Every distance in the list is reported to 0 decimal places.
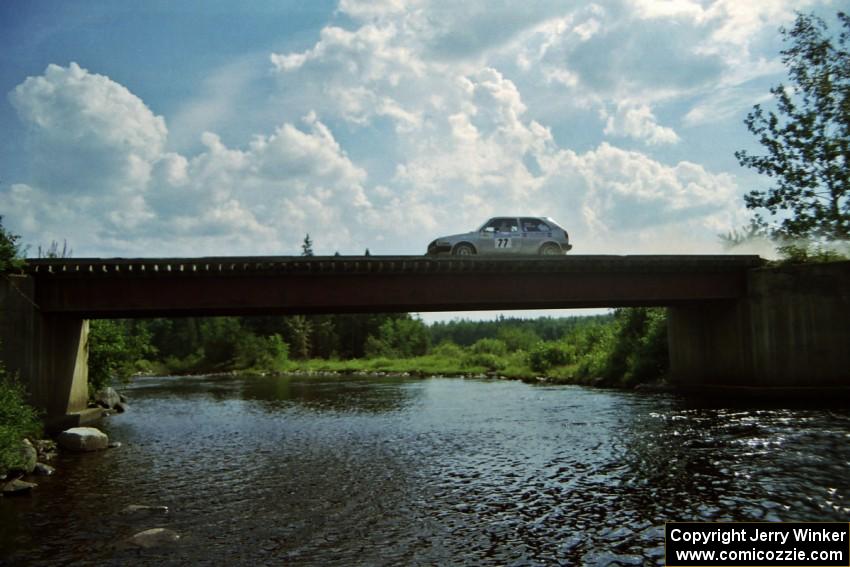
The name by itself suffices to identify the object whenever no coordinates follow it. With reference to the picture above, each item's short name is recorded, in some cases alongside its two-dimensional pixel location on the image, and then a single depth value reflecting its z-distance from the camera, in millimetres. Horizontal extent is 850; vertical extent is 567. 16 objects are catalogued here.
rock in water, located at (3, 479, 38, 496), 15719
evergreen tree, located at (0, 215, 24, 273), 23984
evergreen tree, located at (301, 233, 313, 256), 132962
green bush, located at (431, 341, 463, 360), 86188
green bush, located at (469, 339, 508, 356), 76812
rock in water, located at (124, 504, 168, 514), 14123
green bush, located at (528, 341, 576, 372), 56062
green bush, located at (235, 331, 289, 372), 96438
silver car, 30266
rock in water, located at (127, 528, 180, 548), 11867
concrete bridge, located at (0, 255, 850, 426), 25859
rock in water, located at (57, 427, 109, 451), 22359
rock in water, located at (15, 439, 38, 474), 17575
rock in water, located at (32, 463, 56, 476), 18125
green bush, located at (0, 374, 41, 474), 16375
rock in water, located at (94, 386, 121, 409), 36344
